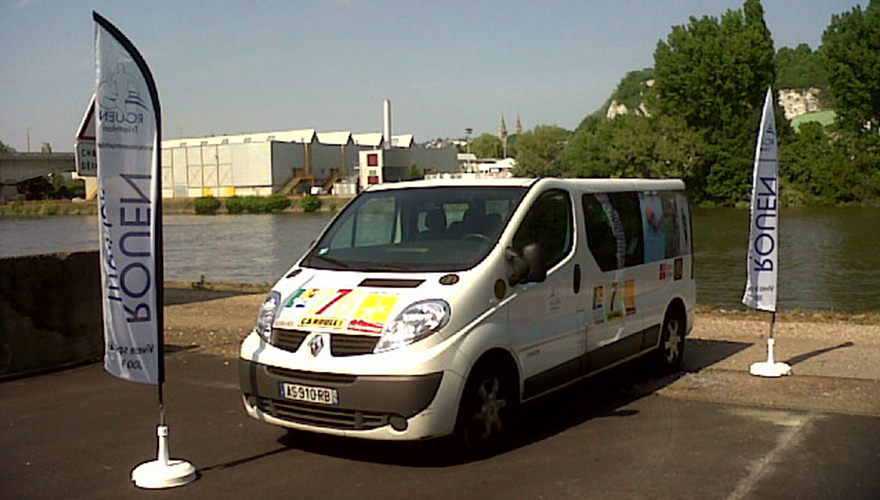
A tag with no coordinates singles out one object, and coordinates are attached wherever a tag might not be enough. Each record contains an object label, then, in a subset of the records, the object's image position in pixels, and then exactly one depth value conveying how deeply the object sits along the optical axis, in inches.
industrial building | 3959.2
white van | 247.0
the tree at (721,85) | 2965.1
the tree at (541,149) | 2304.4
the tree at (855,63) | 2797.7
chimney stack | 4879.2
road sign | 531.2
